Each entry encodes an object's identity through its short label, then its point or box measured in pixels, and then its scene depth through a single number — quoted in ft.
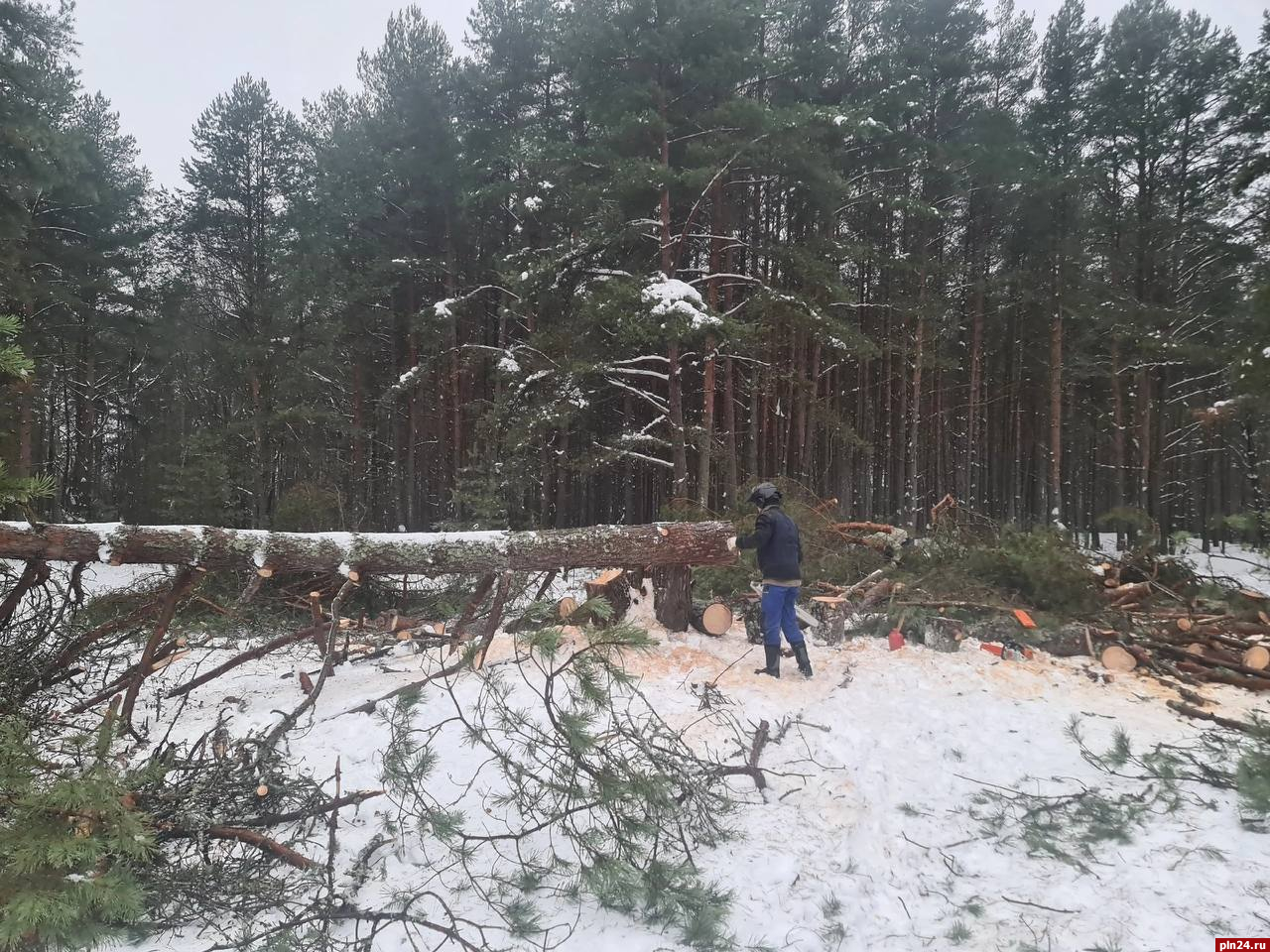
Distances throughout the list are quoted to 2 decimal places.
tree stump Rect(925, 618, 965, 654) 20.78
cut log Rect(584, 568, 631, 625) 20.01
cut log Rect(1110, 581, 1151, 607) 24.59
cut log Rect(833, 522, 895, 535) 30.53
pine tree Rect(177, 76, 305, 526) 55.16
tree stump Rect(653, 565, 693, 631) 21.52
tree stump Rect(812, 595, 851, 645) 21.62
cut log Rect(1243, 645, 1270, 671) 18.33
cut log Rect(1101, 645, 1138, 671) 19.24
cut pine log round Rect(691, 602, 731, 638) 21.22
